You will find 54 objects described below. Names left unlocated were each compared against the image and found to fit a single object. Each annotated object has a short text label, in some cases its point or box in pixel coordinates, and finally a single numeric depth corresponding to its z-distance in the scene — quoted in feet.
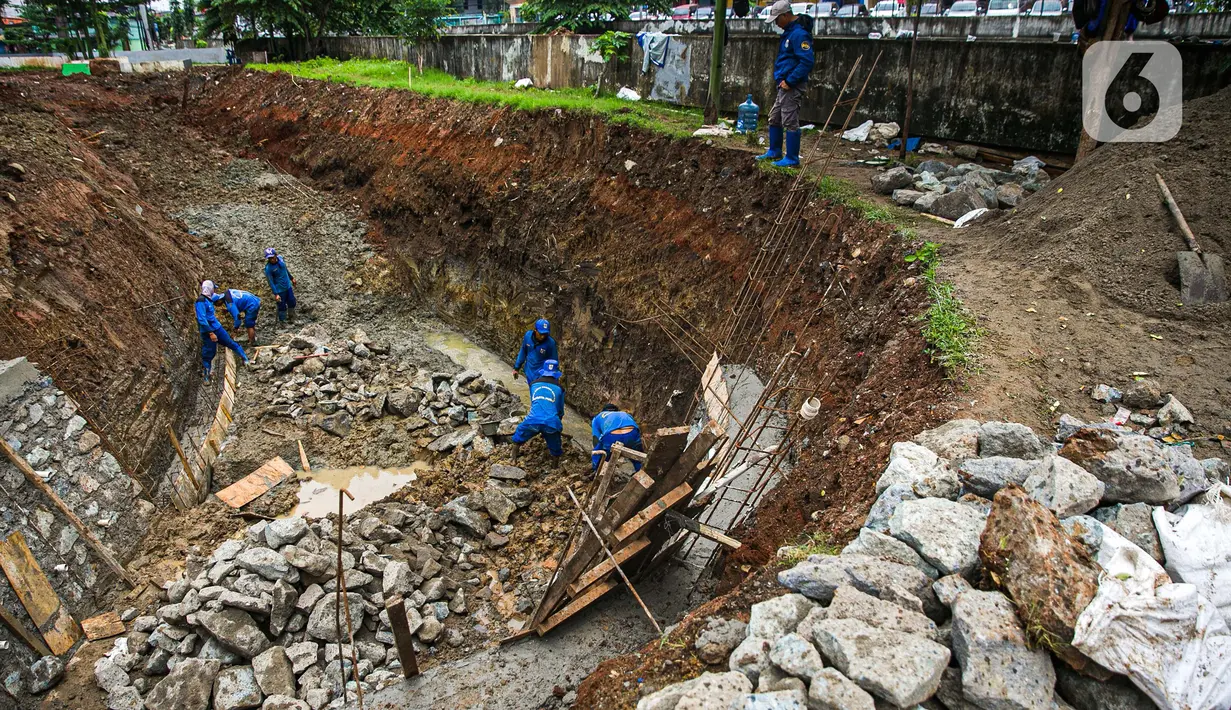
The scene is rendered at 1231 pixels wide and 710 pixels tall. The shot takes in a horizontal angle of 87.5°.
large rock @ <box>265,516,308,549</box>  18.53
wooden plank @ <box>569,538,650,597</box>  14.64
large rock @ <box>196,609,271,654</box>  15.88
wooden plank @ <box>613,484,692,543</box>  14.01
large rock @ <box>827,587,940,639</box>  8.20
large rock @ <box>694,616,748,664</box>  9.36
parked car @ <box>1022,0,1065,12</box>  38.34
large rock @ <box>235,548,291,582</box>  17.29
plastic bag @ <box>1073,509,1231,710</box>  7.25
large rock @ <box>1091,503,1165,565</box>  8.75
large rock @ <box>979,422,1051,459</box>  11.15
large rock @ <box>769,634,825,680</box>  7.82
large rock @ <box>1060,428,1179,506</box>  9.23
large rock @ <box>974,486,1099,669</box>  7.70
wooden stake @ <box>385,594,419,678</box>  14.02
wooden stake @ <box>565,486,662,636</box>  13.60
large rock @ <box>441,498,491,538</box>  21.08
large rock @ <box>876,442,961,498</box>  10.63
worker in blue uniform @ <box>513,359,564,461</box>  24.93
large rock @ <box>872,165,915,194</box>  26.25
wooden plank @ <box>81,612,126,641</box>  16.83
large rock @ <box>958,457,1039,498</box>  10.14
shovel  15.84
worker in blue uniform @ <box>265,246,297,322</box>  34.86
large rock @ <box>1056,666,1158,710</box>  7.51
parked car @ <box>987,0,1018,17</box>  43.20
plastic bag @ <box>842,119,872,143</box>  34.32
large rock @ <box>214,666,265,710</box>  14.92
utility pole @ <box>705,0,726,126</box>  34.32
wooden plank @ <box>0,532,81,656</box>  16.12
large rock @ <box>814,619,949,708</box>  7.36
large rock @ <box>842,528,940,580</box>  9.33
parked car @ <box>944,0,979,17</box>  43.96
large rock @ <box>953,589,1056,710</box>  7.48
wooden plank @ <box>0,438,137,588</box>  17.56
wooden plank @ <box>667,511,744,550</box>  14.30
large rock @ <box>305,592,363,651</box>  16.48
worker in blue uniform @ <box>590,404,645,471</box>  20.97
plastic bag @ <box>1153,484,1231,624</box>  8.18
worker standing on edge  25.91
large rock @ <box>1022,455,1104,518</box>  9.20
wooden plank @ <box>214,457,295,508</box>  23.59
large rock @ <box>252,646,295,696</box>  15.35
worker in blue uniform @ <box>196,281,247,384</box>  28.91
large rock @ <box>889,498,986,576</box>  9.09
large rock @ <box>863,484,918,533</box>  10.47
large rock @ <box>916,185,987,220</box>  23.56
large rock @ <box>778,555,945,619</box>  8.84
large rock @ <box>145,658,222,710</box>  14.89
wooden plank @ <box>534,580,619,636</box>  15.26
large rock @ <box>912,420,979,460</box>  11.62
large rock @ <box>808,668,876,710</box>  7.22
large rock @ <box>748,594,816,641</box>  8.87
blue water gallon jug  32.89
